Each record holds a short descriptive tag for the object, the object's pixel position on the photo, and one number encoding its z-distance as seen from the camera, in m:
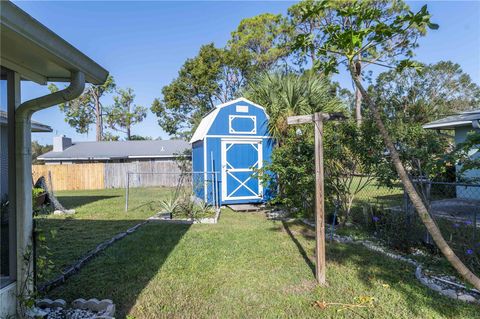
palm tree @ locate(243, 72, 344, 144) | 9.16
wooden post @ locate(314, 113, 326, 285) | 3.59
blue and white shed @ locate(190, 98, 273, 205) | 9.20
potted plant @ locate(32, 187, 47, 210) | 8.51
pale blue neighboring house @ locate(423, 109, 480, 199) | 8.39
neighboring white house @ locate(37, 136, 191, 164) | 21.81
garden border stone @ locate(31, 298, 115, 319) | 2.70
